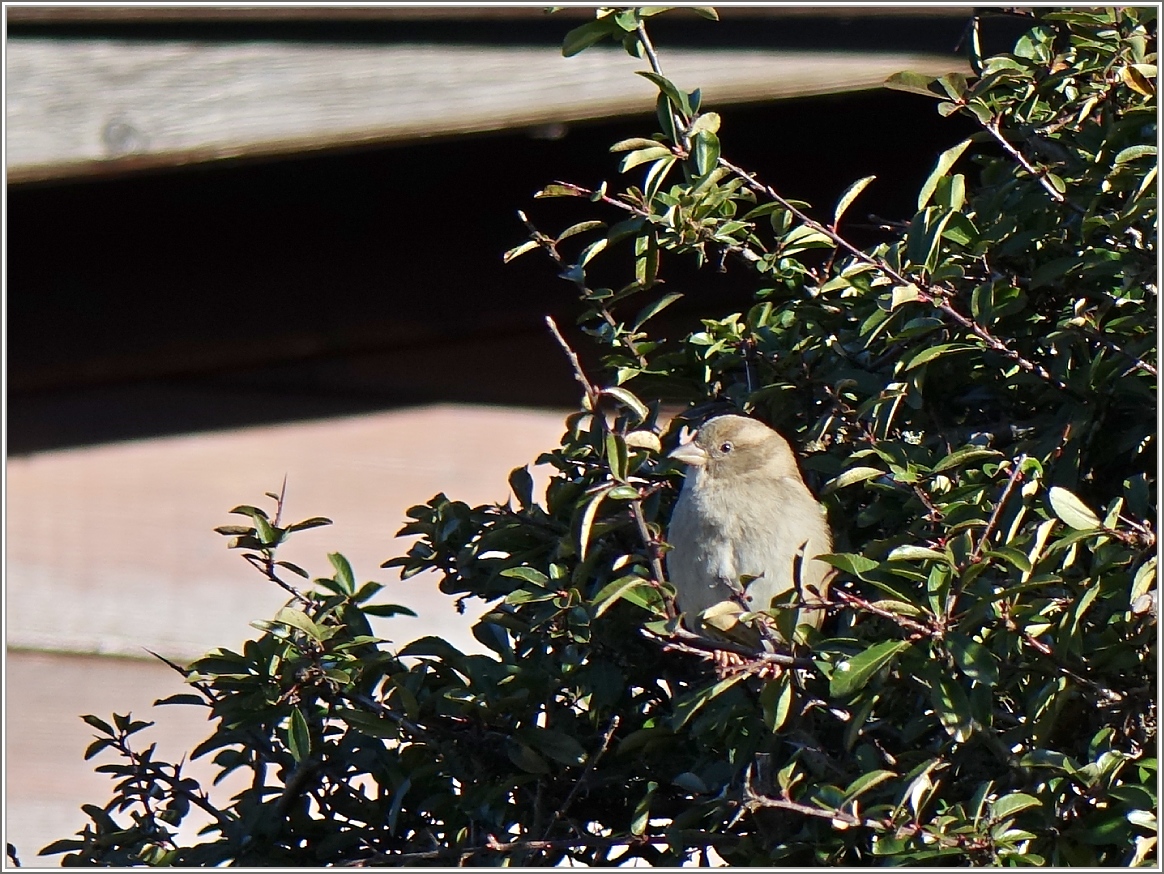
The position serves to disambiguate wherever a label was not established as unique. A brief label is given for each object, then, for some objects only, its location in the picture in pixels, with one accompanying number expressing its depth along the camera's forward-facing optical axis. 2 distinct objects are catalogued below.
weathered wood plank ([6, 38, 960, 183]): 6.60
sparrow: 4.65
